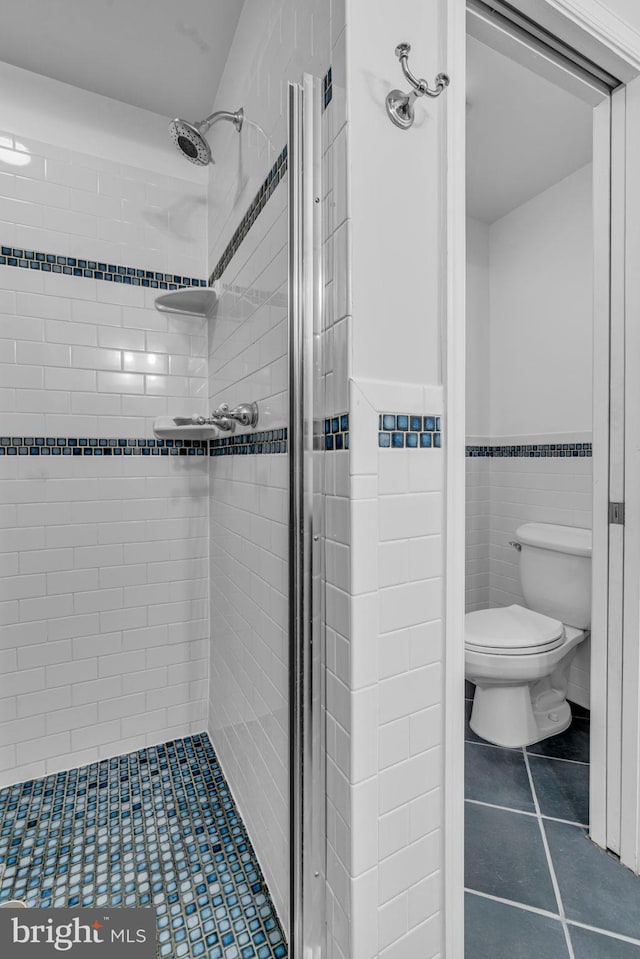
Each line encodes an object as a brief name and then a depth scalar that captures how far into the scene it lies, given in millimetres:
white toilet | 1620
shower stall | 1156
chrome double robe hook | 745
